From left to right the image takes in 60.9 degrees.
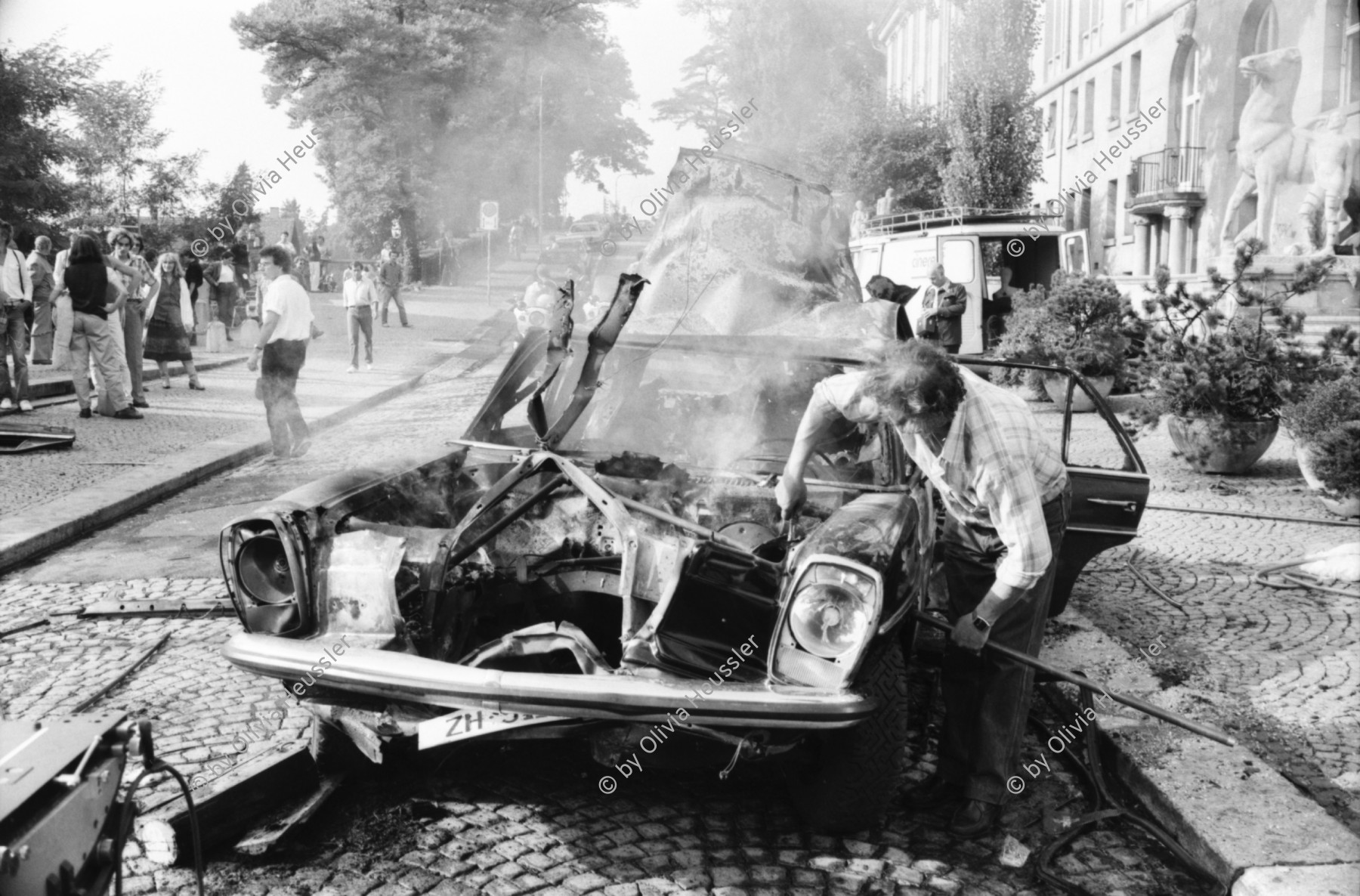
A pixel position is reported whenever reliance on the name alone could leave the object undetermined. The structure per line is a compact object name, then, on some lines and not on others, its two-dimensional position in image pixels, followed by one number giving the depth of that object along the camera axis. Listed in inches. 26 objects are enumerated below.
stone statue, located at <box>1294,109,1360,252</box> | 687.1
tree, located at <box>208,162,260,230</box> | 962.7
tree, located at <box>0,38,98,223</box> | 586.9
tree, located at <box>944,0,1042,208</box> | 1139.3
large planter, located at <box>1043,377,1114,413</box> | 509.4
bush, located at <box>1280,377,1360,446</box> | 289.0
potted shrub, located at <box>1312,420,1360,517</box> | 280.4
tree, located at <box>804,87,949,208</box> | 1176.2
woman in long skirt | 517.3
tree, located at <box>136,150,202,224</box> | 926.4
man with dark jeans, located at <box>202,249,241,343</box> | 804.0
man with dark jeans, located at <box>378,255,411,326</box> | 929.5
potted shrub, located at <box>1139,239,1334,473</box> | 338.6
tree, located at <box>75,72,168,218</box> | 868.6
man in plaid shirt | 129.4
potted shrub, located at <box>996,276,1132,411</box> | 500.4
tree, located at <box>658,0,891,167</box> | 480.1
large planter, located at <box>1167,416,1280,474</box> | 343.9
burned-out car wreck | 120.0
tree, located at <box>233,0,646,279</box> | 404.2
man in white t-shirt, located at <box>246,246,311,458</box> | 359.3
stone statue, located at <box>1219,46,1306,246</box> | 711.1
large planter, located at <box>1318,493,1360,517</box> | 290.2
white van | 658.8
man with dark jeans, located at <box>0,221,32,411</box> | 417.7
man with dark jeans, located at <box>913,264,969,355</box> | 503.5
